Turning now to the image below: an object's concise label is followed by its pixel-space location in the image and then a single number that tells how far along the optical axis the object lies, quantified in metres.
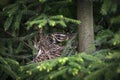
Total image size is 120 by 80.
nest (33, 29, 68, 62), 6.76
